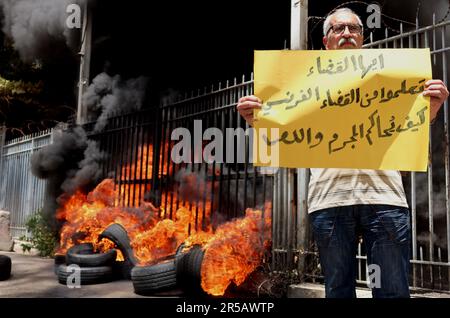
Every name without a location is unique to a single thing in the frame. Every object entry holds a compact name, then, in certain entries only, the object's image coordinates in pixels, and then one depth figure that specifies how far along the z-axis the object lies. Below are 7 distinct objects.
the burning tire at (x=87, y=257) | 7.36
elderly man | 2.42
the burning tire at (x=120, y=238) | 7.46
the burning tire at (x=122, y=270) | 7.61
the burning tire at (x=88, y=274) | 6.99
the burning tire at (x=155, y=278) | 6.08
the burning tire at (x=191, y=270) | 5.86
